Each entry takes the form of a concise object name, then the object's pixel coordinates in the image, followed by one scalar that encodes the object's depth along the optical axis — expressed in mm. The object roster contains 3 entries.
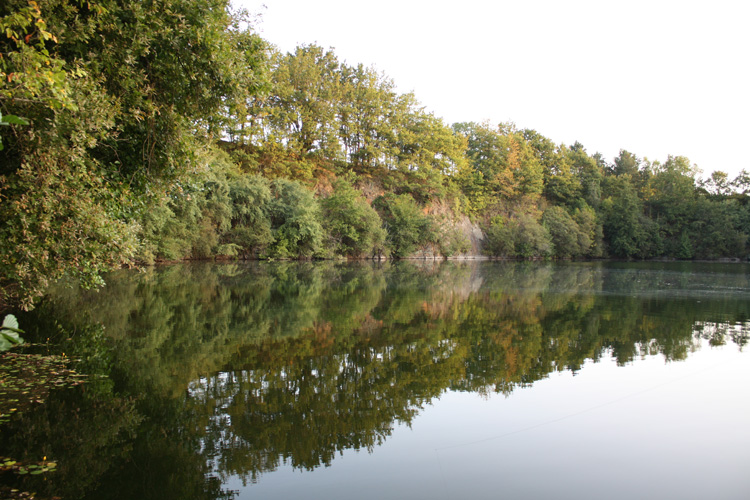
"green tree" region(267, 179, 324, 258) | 37688
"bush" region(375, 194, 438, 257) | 48406
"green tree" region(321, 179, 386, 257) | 42250
